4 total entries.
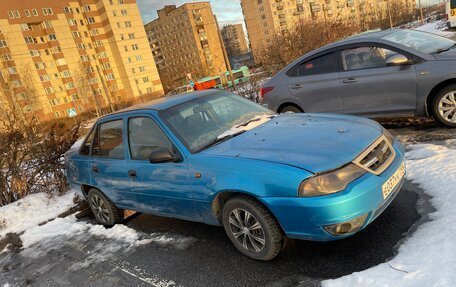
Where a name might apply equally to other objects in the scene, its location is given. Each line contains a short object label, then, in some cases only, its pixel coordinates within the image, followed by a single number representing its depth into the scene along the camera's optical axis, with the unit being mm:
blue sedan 2891
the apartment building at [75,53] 57344
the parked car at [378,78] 5547
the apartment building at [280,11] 87188
